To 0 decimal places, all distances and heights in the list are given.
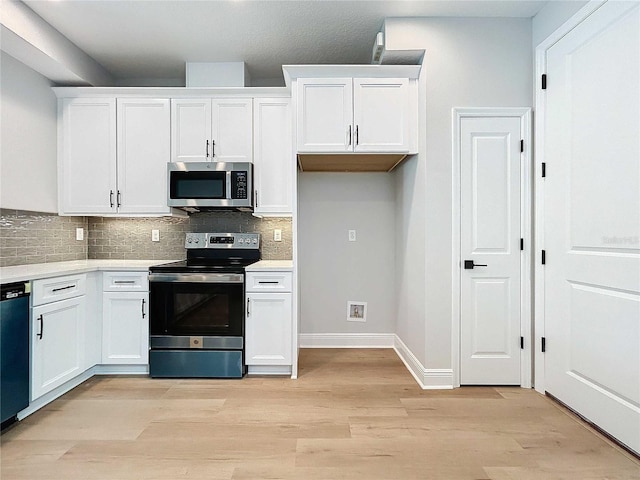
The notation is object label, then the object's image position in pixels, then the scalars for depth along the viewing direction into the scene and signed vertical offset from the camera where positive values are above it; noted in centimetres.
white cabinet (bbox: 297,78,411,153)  291 +97
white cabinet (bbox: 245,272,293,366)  299 -67
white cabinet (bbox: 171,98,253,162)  325 +96
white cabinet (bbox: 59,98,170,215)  325 +73
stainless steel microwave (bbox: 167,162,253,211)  318 +47
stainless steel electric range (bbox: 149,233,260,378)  296 -67
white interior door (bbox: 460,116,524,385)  277 -3
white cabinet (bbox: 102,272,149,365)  302 -66
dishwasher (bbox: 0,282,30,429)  213 -67
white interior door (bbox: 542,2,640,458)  197 +11
